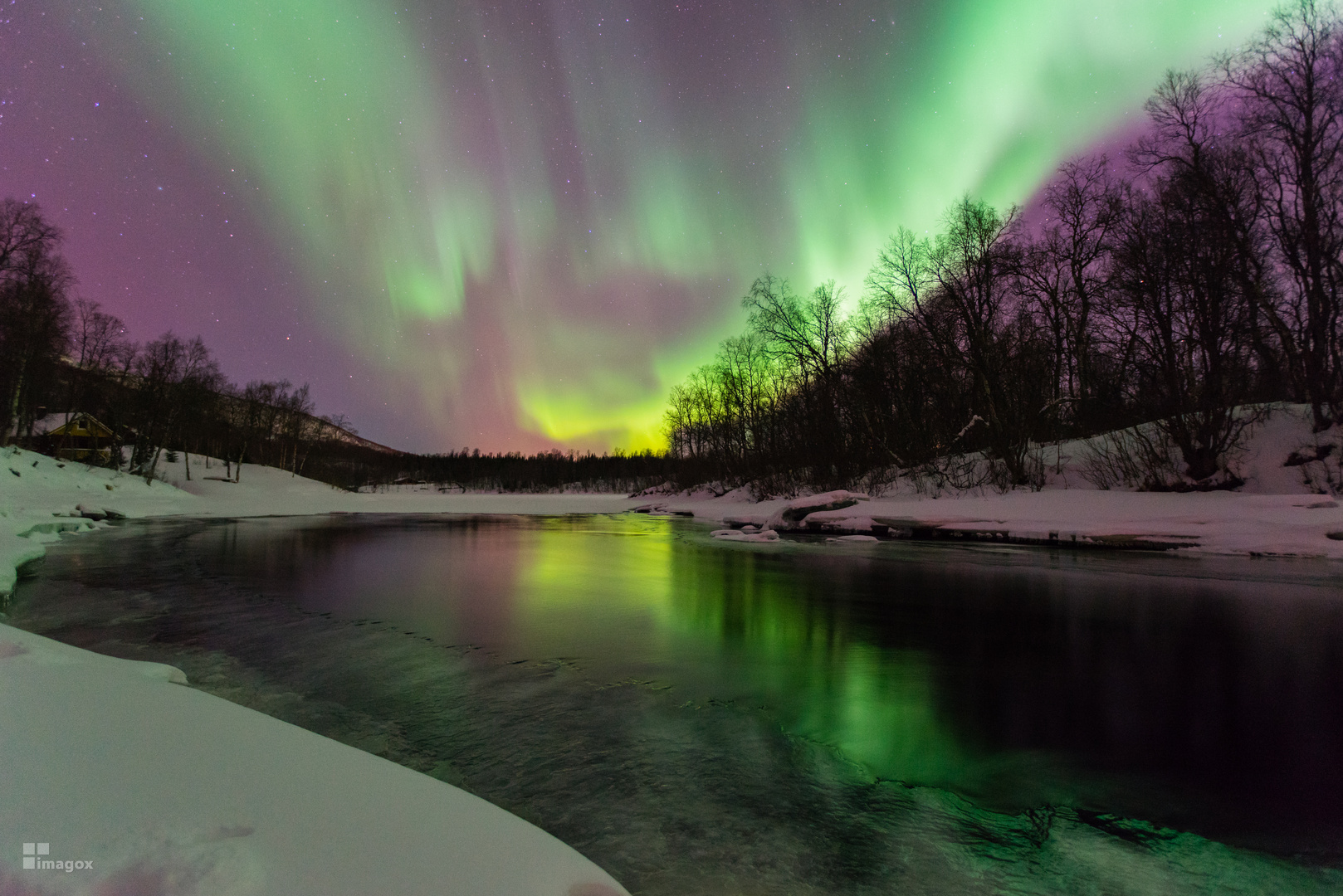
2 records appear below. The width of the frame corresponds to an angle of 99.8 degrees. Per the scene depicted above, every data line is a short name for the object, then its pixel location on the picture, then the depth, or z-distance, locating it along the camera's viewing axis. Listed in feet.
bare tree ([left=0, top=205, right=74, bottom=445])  87.61
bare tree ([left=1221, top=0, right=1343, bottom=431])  51.06
